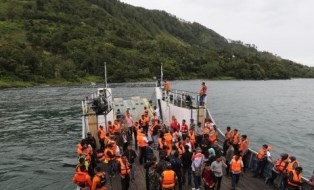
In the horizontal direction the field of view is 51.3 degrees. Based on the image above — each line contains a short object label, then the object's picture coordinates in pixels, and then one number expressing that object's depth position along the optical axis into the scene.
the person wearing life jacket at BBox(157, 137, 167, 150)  14.01
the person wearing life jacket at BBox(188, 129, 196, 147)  15.04
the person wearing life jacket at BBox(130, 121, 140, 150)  18.08
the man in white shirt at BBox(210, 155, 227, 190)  11.31
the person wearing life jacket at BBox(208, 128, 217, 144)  15.79
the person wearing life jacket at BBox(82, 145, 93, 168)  13.40
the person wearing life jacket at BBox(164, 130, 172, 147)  14.28
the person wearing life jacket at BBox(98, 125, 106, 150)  16.15
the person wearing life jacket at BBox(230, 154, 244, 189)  12.27
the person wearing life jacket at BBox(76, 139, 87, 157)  13.86
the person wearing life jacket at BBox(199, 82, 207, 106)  20.07
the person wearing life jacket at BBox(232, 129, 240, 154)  15.44
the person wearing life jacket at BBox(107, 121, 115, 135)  16.89
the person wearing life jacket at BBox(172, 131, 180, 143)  14.58
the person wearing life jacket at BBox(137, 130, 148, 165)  14.85
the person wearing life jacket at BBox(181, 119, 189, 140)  16.60
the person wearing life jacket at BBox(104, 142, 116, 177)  13.41
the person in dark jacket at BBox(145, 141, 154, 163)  12.48
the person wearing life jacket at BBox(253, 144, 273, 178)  13.75
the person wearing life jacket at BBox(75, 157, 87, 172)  11.46
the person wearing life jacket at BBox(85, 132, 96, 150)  15.20
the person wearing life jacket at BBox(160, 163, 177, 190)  10.29
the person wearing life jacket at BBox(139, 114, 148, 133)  19.47
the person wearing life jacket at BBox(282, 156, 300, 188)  11.81
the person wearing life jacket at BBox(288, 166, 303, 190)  11.06
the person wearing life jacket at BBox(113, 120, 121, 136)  16.78
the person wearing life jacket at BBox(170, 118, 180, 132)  17.45
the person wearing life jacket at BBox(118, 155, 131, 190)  11.77
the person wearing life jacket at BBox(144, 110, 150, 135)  19.54
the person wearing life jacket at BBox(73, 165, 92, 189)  11.31
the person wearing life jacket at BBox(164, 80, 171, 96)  24.50
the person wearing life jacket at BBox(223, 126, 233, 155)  15.74
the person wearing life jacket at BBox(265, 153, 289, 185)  12.48
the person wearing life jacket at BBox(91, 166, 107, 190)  10.67
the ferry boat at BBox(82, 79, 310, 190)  13.51
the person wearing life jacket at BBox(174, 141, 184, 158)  12.77
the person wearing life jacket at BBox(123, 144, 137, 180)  12.71
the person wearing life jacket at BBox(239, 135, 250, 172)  14.62
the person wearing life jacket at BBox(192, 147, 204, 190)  11.83
